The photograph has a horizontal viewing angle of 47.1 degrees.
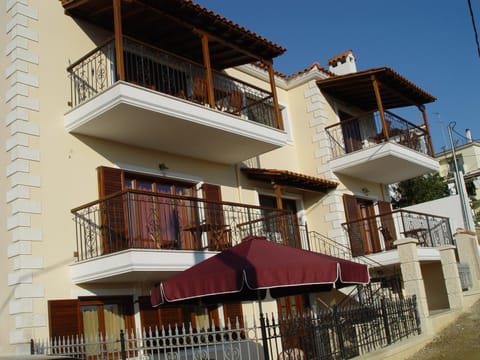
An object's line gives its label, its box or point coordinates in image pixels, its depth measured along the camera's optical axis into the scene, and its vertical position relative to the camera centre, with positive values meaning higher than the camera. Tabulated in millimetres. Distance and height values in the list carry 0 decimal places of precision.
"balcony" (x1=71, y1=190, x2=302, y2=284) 9414 +1610
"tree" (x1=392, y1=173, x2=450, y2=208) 29594 +4905
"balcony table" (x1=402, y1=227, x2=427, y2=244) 16286 +1508
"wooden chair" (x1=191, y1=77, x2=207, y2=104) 12125 +4740
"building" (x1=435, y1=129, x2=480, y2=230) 46188 +10199
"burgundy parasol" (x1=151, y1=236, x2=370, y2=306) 7055 +418
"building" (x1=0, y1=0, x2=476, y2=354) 9594 +3154
